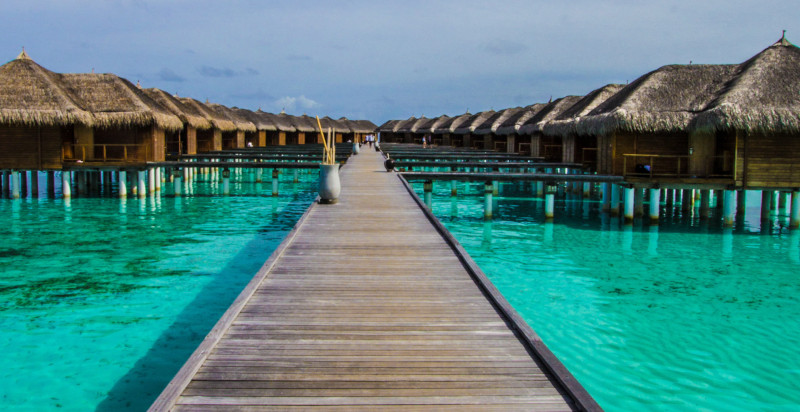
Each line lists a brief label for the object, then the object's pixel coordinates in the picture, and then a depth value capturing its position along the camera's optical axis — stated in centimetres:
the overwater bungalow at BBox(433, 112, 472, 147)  5341
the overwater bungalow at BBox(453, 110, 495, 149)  4794
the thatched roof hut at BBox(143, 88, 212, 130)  2805
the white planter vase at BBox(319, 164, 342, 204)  1202
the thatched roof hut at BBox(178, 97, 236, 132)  3306
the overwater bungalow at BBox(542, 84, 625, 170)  2272
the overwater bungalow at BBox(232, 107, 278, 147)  4803
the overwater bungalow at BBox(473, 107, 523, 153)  4113
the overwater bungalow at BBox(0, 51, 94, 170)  1966
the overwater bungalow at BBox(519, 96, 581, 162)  2820
